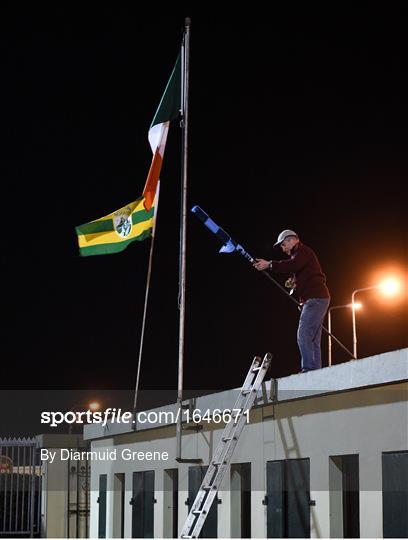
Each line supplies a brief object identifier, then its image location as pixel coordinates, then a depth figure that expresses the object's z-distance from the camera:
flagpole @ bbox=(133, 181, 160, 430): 17.41
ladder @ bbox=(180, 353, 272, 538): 13.02
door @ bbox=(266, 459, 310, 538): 12.96
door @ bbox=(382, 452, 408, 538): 10.77
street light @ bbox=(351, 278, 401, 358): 22.66
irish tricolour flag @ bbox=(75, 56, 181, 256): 17.38
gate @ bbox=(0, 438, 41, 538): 24.98
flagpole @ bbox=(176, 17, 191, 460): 15.35
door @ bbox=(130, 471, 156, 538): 18.38
